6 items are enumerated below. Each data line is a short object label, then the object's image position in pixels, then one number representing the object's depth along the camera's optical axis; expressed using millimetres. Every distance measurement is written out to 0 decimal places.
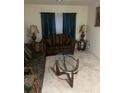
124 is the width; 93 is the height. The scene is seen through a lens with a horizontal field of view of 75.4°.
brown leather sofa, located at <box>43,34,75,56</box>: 3452
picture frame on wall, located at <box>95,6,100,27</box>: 3338
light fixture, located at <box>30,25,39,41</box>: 3554
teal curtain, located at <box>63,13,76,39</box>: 3912
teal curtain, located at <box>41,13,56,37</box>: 3776
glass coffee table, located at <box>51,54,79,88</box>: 2037
